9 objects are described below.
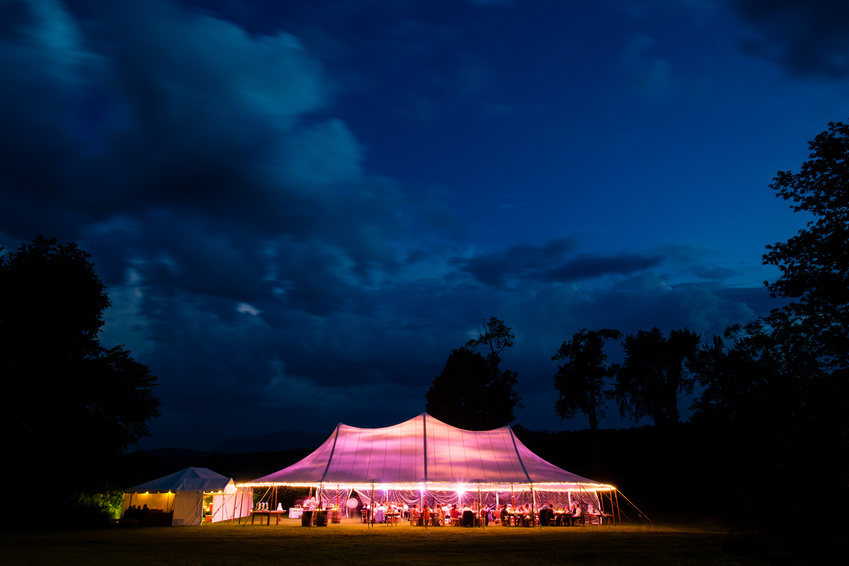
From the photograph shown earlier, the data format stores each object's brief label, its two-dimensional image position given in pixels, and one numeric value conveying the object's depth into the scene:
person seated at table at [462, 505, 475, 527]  19.58
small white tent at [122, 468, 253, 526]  22.89
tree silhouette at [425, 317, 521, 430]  37.78
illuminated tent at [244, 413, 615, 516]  19.53
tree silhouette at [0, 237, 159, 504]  20.64
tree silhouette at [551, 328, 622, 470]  33.78
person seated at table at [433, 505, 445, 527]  20.06
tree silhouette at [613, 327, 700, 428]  34.00
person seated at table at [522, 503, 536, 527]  19.81
